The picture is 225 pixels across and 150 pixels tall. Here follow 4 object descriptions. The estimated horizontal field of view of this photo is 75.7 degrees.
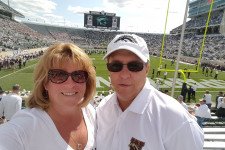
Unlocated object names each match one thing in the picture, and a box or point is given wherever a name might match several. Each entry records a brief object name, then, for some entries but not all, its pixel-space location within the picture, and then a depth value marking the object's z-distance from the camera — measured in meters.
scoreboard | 38.89
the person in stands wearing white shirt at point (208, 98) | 6.78
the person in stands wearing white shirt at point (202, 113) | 4.92
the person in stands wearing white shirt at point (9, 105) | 3.59
